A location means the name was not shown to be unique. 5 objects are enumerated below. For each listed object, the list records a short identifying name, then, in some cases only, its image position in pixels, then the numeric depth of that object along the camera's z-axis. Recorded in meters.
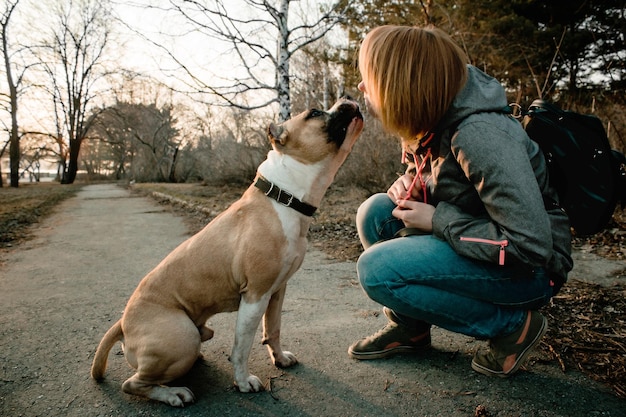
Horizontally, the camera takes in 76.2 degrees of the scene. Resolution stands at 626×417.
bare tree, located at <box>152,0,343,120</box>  9.45
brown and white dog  2.07
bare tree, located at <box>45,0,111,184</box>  27.42
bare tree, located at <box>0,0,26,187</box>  23.42
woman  1.80
